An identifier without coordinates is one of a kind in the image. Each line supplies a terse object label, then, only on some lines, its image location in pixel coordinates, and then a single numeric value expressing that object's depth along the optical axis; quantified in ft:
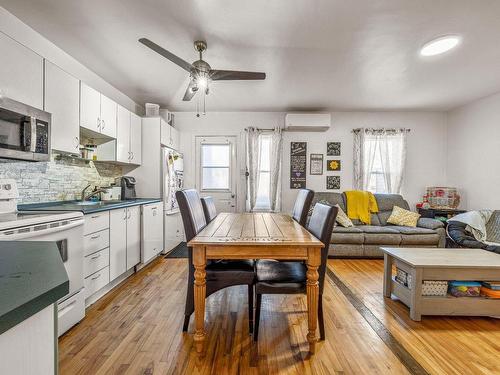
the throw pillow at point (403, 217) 13.58
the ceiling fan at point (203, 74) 7.39
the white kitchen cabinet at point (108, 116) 9.46
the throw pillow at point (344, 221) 13.32
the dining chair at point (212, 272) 6.11
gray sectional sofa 12.52
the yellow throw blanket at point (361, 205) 14.28
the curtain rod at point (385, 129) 15.40
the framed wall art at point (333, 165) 15.81
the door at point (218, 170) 15.89
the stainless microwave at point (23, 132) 5.57
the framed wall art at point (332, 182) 15.85
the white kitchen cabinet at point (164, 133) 12.87
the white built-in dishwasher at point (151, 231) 10.68
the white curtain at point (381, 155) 15.38
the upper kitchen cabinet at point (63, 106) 6.92
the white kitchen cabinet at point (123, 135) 10.50
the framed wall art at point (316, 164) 15.85
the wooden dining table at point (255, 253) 5.43
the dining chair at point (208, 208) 8.66
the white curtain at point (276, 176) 15.39
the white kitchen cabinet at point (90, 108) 8.29
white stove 5.10
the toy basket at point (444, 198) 14.24
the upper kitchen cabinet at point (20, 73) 5.73
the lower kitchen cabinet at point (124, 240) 8.62
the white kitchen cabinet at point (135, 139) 11.66
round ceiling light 7.77
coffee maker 11.64
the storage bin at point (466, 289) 7.11
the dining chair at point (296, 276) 5.78
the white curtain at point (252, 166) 15.37
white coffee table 6.95
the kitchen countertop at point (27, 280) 1.45
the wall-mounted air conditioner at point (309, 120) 14.79
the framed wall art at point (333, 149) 15.75
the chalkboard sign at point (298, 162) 15.76
